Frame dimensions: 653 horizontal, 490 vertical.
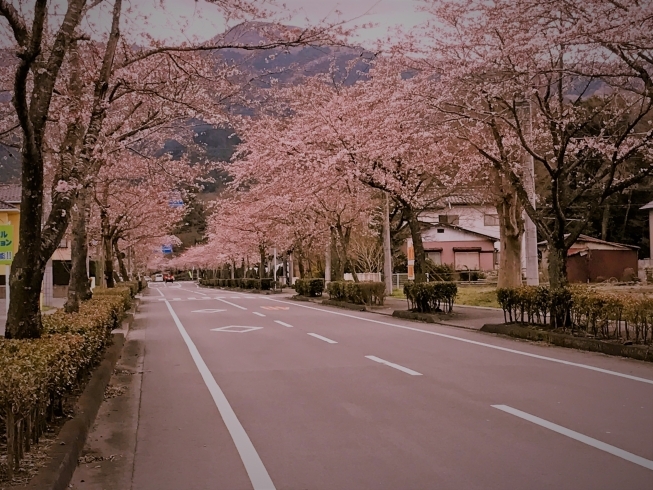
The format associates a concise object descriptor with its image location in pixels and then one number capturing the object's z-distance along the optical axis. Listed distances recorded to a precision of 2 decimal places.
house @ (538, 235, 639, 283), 40.66
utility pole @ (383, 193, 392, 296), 27.80
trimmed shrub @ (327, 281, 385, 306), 26.05
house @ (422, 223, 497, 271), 54.78
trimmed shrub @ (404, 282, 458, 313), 19.77
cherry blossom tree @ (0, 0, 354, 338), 7.38
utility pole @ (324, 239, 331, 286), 39.25
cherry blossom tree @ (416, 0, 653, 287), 12.05
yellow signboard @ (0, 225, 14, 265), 15.50
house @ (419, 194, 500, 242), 54.93
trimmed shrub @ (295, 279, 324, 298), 35.88
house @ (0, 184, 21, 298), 26.85
